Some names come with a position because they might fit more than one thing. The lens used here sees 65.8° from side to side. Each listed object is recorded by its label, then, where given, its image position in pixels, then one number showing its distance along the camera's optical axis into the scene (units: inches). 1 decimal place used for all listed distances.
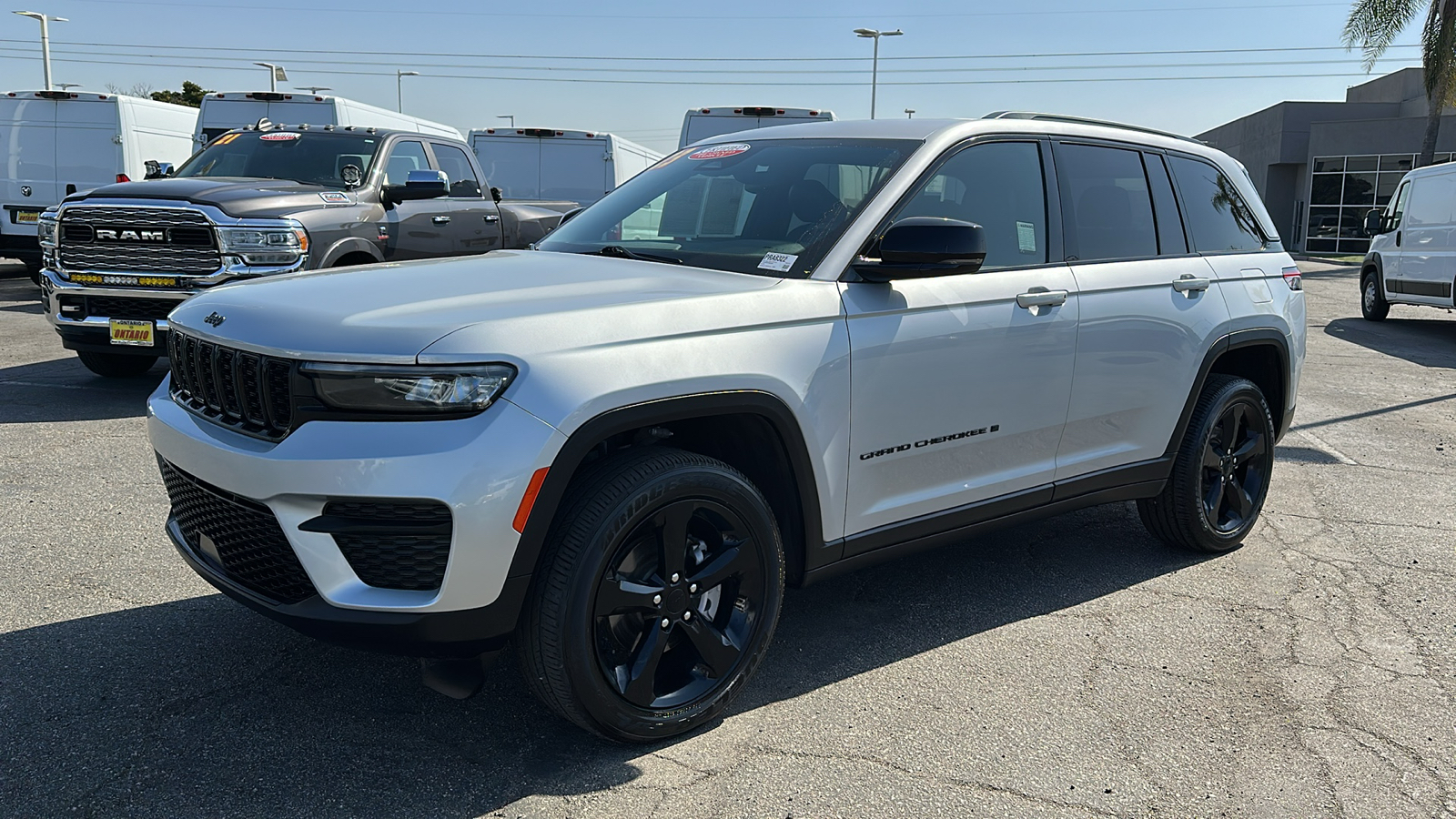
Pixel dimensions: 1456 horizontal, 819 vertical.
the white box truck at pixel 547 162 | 565.3
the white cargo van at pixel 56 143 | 590.2
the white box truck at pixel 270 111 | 562.3
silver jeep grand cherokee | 106.5
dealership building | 1523.1
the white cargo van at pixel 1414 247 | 575.5
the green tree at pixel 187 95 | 2055.9
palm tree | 1195.3
